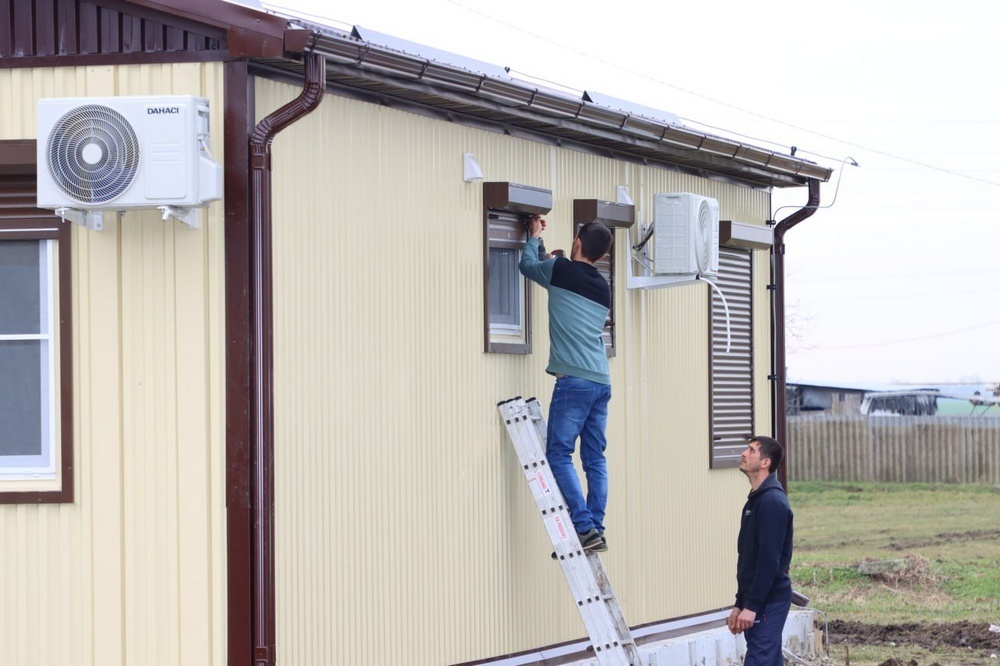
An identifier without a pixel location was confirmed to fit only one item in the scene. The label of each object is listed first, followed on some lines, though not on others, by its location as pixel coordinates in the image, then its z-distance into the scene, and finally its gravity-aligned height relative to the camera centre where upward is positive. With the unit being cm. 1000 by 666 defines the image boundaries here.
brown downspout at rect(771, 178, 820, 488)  2744 +40
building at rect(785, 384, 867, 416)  10475 -118
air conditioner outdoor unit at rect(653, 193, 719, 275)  2281 +98
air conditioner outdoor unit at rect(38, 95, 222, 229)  1494 +106
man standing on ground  1761 -112
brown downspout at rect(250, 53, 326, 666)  1554 +10
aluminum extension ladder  1912 -127
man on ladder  1959 +1
